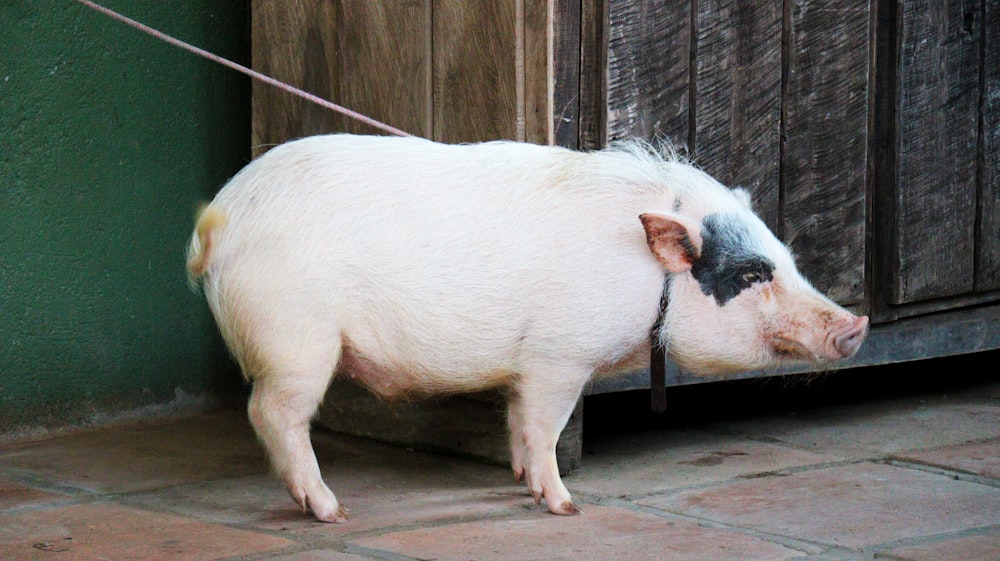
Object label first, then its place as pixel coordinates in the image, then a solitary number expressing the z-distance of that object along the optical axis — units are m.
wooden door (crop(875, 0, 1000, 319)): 4.80
